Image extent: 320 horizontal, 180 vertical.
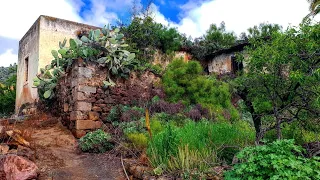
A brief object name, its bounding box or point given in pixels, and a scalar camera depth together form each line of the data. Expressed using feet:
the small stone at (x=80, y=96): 21.48
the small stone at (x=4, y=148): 14.10
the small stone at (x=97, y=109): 22.19
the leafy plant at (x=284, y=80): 10.93
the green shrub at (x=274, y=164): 8.42
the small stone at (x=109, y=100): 23.04
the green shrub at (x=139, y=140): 15.52
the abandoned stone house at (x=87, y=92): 21.57
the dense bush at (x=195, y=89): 24.53
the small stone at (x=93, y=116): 21.79
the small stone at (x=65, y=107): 23.23
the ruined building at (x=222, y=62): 44.10
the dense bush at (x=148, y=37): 40.00
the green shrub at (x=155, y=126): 17.35
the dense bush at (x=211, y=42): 47.65
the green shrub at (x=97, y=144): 17.26
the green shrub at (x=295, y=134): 13.54
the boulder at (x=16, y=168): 11.62
